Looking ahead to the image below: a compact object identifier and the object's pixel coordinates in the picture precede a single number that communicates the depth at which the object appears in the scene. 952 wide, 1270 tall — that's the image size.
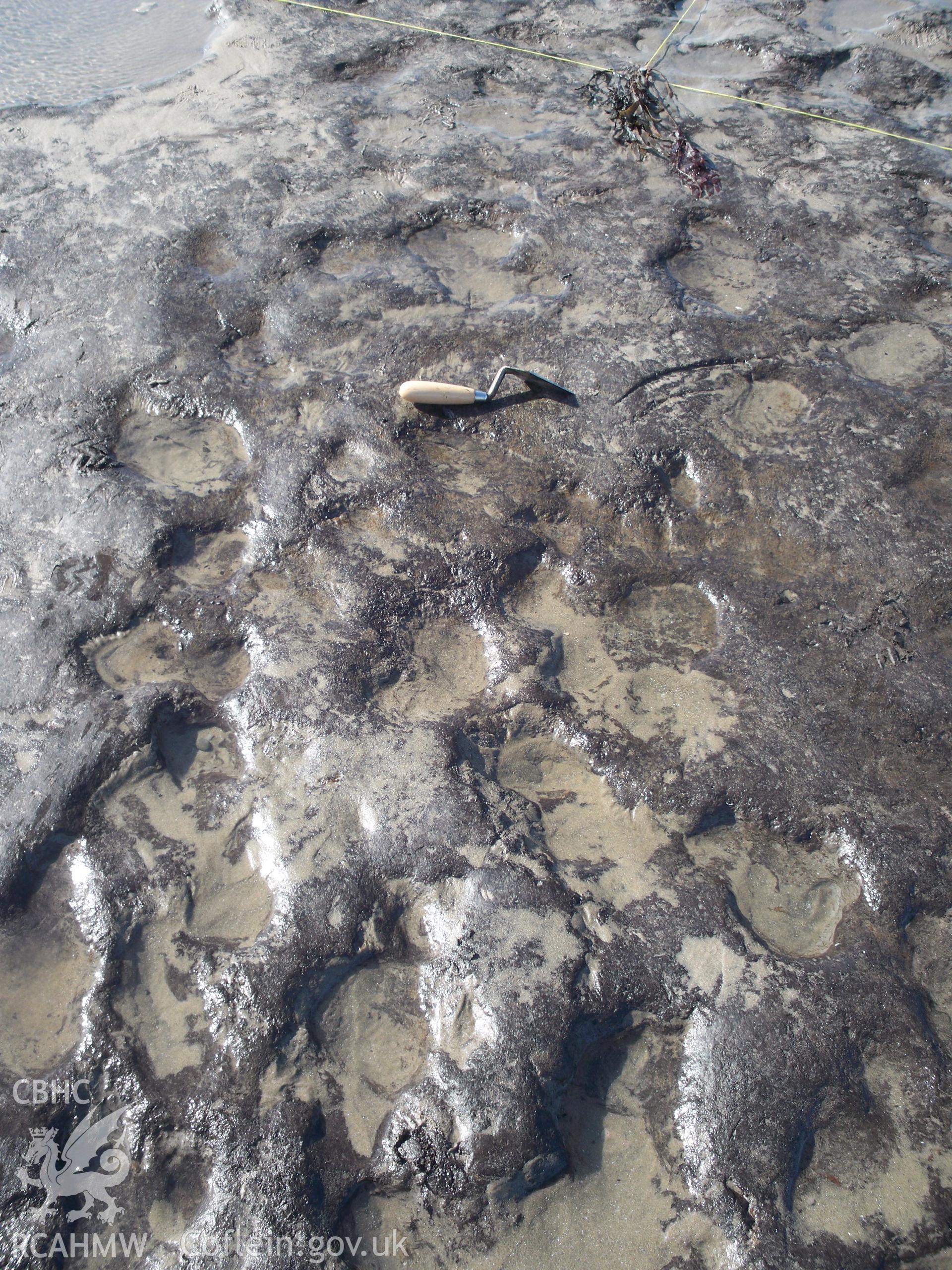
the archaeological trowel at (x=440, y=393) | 2.78
